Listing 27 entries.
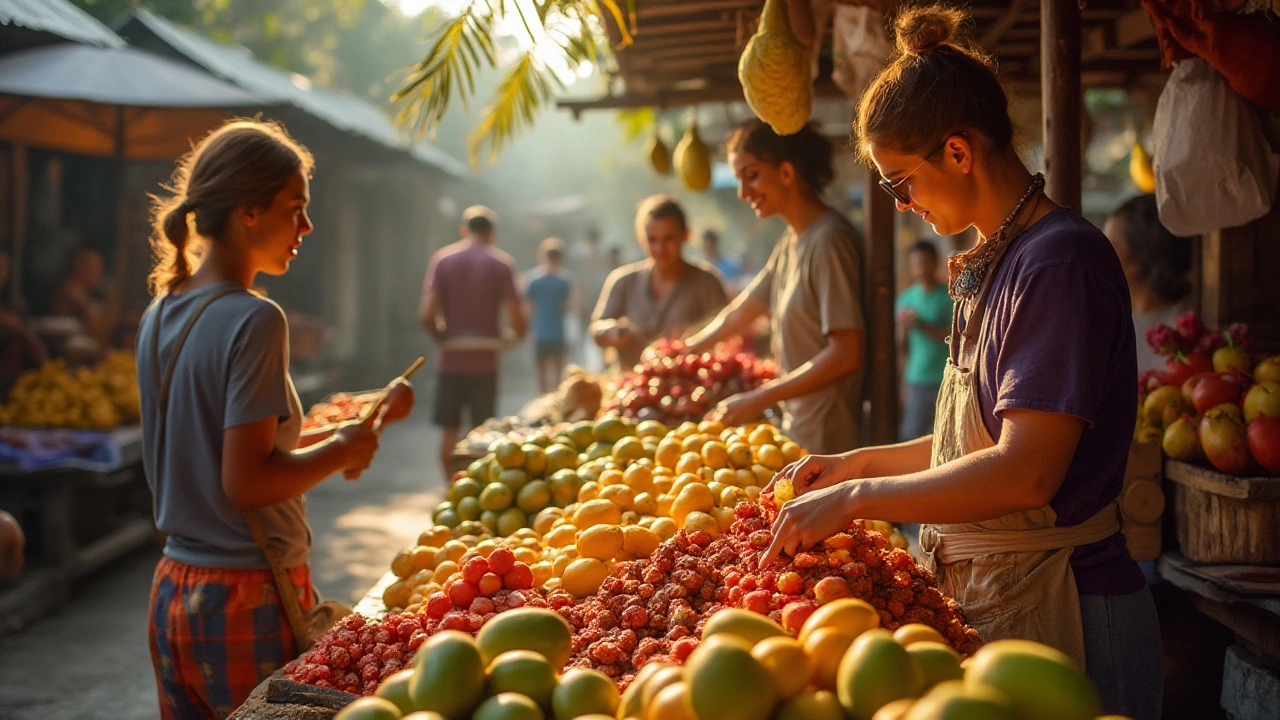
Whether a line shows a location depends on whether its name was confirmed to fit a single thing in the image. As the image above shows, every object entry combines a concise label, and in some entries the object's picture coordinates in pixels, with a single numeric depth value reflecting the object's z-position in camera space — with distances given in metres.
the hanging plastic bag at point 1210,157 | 2.96
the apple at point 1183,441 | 2.97
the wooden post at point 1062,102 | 2.75
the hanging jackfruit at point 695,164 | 5.58
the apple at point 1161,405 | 3.14
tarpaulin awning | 6.18
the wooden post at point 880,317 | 3.99
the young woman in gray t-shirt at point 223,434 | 2.29
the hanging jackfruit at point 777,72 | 3.12
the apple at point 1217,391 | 2.96
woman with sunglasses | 1.60
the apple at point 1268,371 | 2.87
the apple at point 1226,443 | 2.75
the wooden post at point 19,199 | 7.87
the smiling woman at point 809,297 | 3.54
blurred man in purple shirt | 8.01
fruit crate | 2.69
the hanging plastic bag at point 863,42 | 3.35
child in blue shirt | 12.21
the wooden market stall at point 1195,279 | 2.69
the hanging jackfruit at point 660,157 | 6.71
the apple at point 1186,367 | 3.24
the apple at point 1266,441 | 2.64
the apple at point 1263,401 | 2.73
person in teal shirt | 7.58
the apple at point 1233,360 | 3.08
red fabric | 2.81
